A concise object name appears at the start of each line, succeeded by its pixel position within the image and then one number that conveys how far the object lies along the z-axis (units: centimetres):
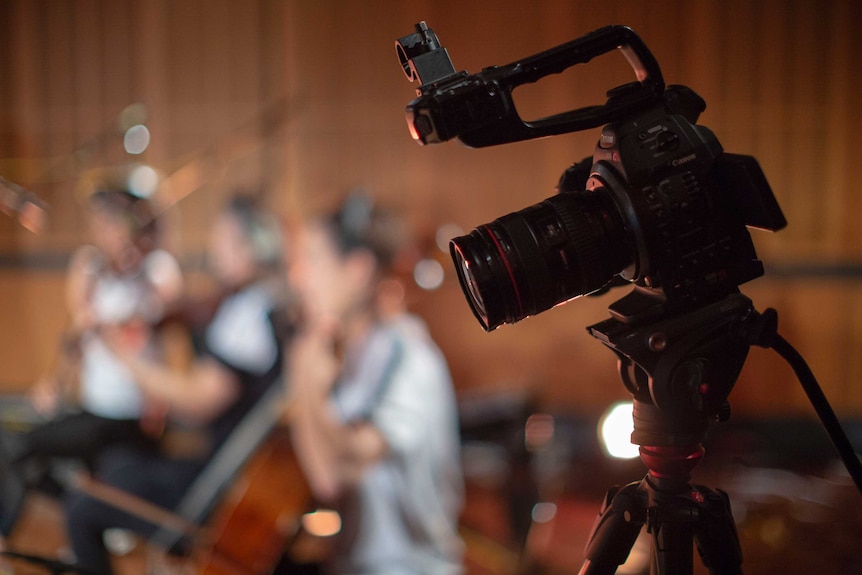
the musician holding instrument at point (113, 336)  448
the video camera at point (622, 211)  214
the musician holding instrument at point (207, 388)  377
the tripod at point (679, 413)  215
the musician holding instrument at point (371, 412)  299
